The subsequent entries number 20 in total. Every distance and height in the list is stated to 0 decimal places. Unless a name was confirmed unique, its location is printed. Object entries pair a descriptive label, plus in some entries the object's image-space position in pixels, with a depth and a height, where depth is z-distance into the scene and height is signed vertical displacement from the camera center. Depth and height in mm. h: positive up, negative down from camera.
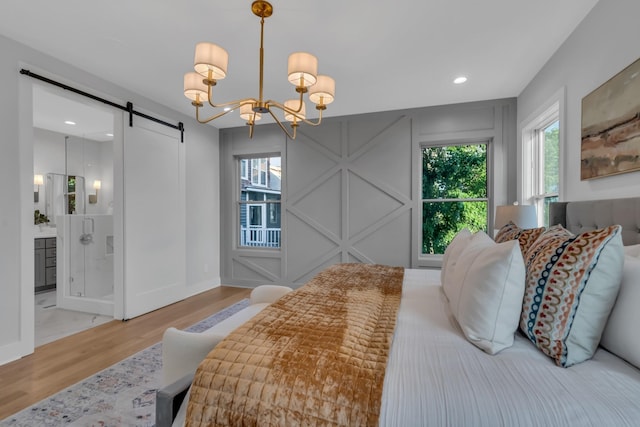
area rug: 1646 -1211
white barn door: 3277 -88
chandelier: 1708 +871
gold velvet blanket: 827 -517
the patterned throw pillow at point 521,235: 1473 -142
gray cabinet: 4281 -813
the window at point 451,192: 3777 +258
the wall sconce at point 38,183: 4708 +459
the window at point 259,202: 4652 +147
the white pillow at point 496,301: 1059 -342
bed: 774 -514
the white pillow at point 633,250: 1189 -170
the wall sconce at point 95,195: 5234 +291
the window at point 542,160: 2635 +522
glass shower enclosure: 3535 -682
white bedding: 754 -520
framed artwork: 1487 +490
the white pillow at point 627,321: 881 -352
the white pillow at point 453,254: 1682 -279
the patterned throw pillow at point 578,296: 929 -286
